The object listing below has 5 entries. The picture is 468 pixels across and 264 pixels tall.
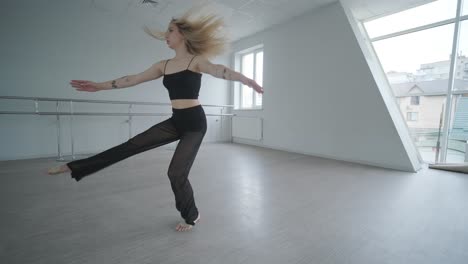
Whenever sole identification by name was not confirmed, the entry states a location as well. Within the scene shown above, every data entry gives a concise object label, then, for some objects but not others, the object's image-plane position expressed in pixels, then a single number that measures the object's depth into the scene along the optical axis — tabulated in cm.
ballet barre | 316
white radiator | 516
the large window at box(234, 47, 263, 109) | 562
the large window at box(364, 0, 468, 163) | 322
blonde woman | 131
